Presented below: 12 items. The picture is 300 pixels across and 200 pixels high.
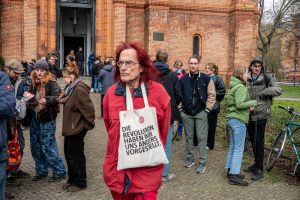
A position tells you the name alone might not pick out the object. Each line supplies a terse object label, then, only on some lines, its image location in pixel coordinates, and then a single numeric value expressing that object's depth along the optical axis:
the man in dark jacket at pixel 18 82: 5.24
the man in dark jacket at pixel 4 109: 3.61
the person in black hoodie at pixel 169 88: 6.14
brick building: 19.94
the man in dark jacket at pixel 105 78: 10.88
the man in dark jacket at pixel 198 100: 6.62
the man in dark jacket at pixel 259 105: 6.37
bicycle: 6.62
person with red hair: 3.03
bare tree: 35.17
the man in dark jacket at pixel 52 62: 10.51
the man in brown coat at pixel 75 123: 5.52
